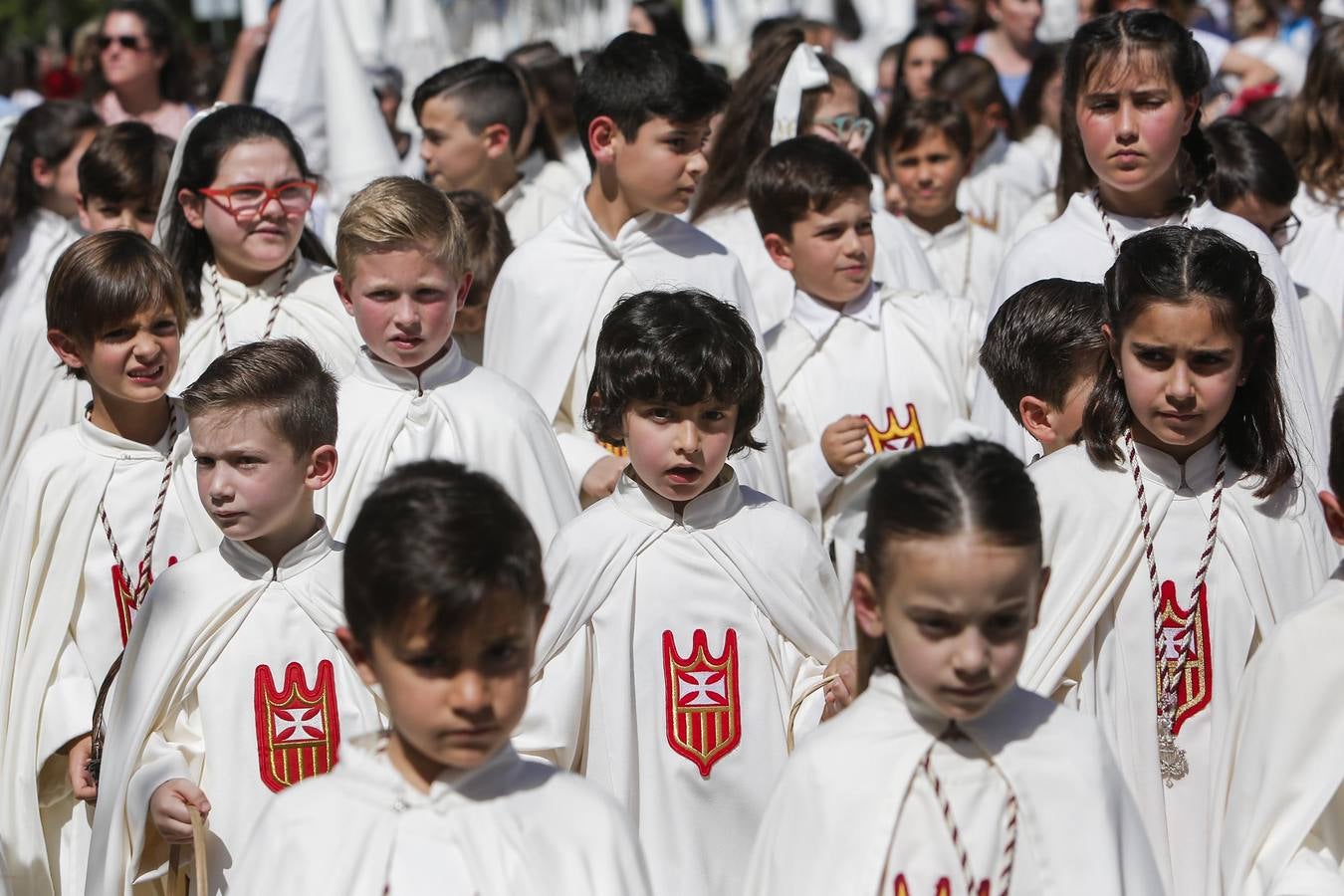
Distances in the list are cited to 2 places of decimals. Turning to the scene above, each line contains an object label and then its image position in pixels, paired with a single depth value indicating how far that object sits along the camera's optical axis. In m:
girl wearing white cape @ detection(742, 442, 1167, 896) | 6.93
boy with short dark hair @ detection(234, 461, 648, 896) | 6.64
